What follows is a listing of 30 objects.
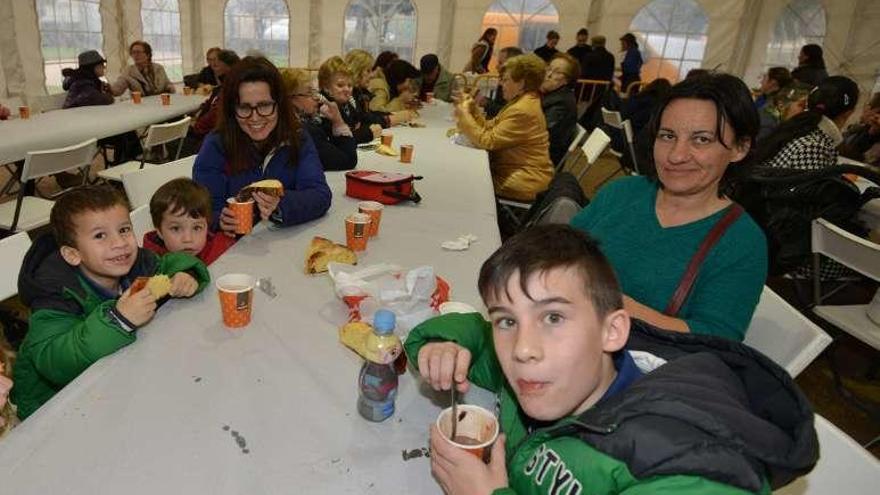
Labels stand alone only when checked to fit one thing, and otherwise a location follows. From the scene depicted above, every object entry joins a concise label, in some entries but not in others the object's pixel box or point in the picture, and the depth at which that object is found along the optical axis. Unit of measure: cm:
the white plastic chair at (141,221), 215
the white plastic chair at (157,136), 422
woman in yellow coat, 401
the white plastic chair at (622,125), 544
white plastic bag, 157
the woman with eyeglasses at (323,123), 330
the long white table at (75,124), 391
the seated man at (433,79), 728
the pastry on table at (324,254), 188
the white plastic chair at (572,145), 479
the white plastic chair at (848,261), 250
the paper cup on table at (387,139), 399
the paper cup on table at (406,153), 373
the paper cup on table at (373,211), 221
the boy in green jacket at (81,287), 131
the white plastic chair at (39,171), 312
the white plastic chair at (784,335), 144
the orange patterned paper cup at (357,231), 206
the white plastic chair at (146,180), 256
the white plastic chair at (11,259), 178
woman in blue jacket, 240
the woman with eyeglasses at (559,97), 491
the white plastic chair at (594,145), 424
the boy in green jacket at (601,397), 81
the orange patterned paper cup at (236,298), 146
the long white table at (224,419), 99
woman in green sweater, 159
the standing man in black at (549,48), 946
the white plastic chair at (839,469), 106
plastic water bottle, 119
